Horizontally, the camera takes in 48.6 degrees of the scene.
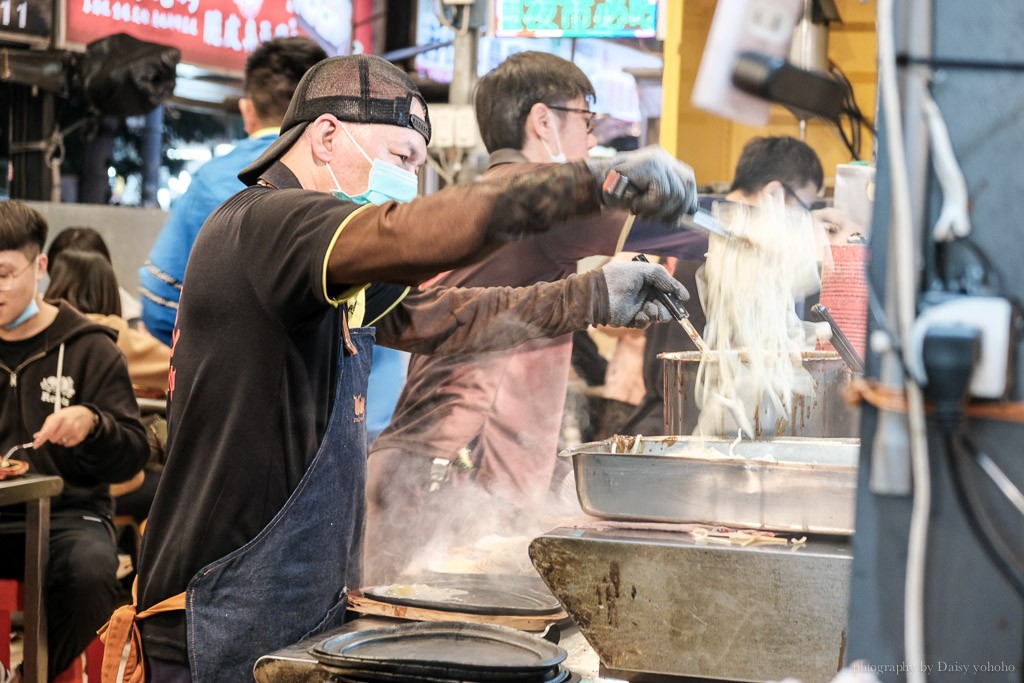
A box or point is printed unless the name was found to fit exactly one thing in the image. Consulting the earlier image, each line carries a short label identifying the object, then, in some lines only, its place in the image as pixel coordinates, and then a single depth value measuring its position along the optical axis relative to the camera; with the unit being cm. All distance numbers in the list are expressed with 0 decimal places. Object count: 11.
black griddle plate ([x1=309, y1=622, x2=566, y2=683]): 184
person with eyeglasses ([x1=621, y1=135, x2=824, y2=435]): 425
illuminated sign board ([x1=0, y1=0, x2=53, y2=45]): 739
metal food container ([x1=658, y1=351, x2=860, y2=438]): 259
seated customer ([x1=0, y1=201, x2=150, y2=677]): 421
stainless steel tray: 204
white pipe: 112
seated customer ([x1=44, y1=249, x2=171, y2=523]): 547
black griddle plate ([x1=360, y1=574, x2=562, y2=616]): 232
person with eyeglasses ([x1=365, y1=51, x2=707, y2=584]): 339
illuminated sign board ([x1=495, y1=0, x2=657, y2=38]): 695
